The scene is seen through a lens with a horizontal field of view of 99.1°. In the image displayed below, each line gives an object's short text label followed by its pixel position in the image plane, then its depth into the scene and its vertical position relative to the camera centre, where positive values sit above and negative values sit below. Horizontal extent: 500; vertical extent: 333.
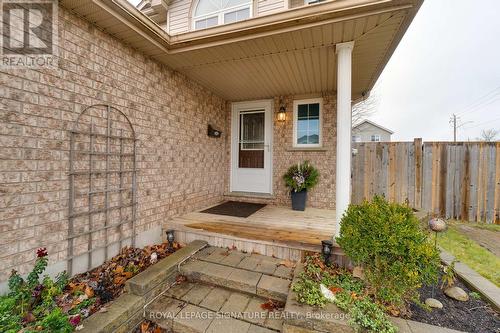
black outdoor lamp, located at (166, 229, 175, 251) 3.11 -1.11
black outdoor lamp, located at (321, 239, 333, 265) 2.44 -0.98
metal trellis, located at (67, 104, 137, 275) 2.38 -0.15
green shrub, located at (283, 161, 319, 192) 4.51 -0.28
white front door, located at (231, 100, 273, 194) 5.29 +0.43
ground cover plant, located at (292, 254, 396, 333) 1.65 -1.19
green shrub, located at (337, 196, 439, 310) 1.71 -0.72
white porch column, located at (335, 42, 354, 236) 2.70 +0.47
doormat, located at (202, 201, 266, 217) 4.19 -0.97
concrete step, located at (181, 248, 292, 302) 2.19 -1.25
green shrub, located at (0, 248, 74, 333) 1.45 -1.14
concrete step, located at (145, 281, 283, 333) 1.84 -1.41
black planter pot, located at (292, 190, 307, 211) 4.53 -0.76
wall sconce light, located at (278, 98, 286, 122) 4.96 +1.17
